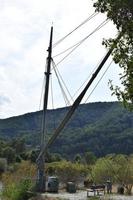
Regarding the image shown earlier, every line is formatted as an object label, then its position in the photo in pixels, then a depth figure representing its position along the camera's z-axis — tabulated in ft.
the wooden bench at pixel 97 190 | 79.90
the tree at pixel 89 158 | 230.07
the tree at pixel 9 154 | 258.92
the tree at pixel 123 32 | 30.72
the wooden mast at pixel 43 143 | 78.30
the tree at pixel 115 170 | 111.93
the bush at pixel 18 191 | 66.02
